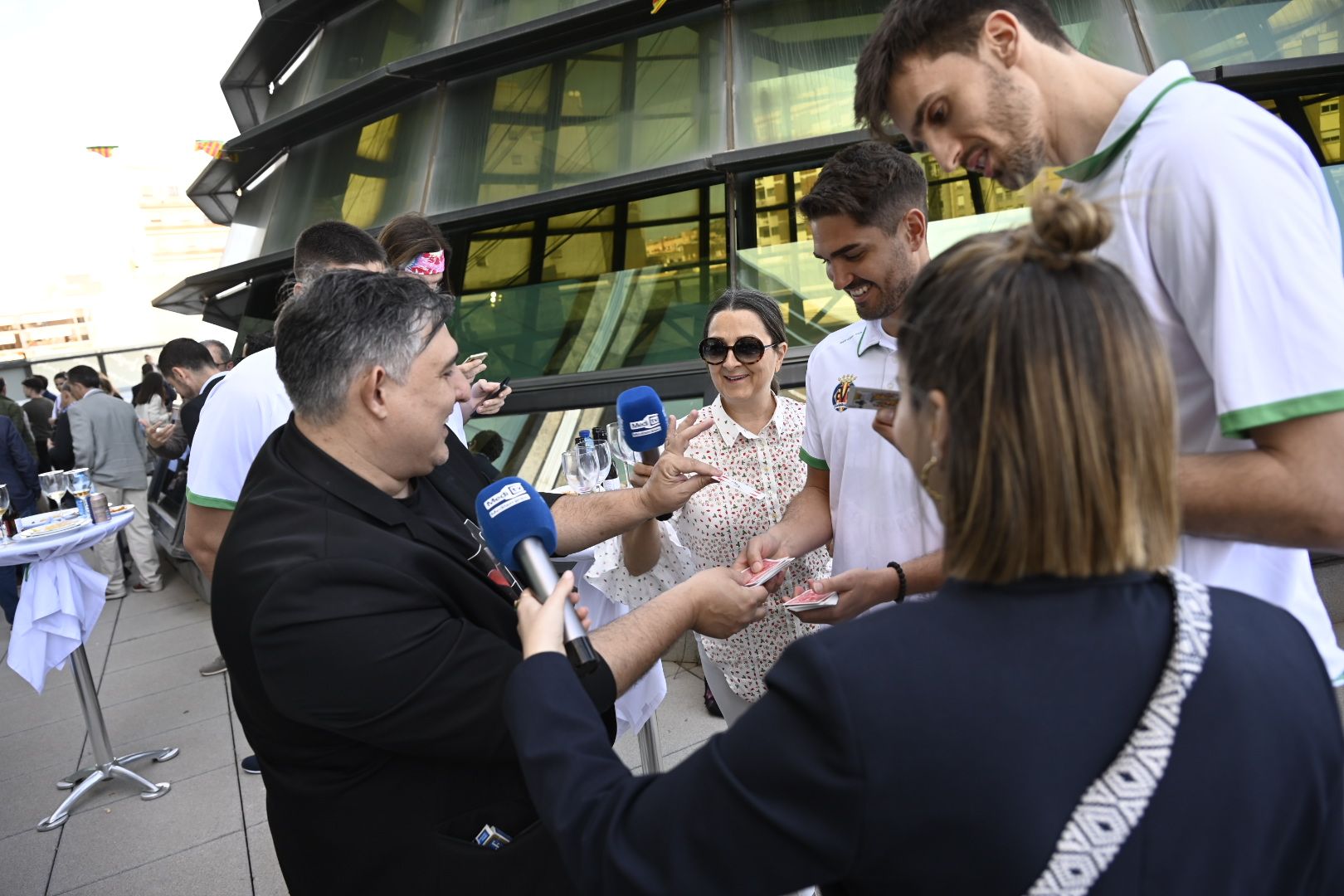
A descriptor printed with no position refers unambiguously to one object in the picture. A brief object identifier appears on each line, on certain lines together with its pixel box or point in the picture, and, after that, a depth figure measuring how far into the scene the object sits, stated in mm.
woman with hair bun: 943
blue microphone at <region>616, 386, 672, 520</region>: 2910
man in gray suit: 9273
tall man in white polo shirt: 1274
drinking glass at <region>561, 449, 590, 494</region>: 4379
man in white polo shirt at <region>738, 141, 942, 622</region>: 2488
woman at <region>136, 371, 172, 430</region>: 10391
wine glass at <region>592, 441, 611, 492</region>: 4352
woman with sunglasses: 3266
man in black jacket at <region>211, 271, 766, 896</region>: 1651
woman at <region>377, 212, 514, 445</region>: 4500
